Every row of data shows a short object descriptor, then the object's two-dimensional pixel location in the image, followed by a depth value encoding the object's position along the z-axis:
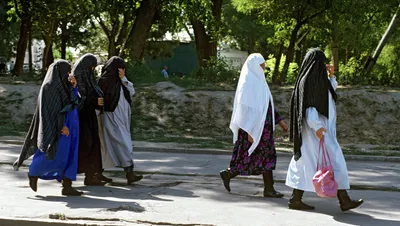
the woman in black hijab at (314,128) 7.77
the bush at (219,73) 22.58
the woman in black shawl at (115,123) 9.81
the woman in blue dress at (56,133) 8.89
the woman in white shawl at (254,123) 8.71
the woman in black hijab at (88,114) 9.56
